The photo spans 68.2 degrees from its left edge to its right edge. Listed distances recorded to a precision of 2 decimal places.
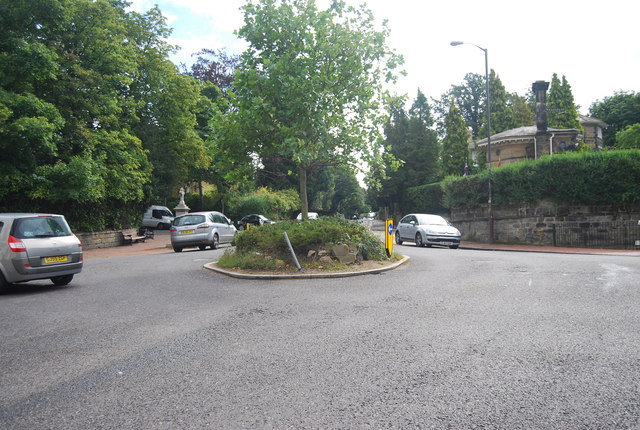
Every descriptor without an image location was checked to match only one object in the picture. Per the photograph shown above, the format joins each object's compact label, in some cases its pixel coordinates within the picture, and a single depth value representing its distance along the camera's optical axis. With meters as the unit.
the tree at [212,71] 41.81
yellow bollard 13.60
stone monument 33.59
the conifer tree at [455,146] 51.84
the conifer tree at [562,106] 50.41
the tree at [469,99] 75.81
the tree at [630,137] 46.83
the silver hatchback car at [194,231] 20.55
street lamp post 23.61
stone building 35.56
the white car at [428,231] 21.33
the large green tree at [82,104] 19.77
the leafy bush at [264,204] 43.41
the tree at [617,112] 59.28
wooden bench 27.77
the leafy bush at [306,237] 12.00
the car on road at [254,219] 37.09
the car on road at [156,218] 37.75
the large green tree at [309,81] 12.92
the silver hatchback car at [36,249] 9.28
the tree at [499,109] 57.34
